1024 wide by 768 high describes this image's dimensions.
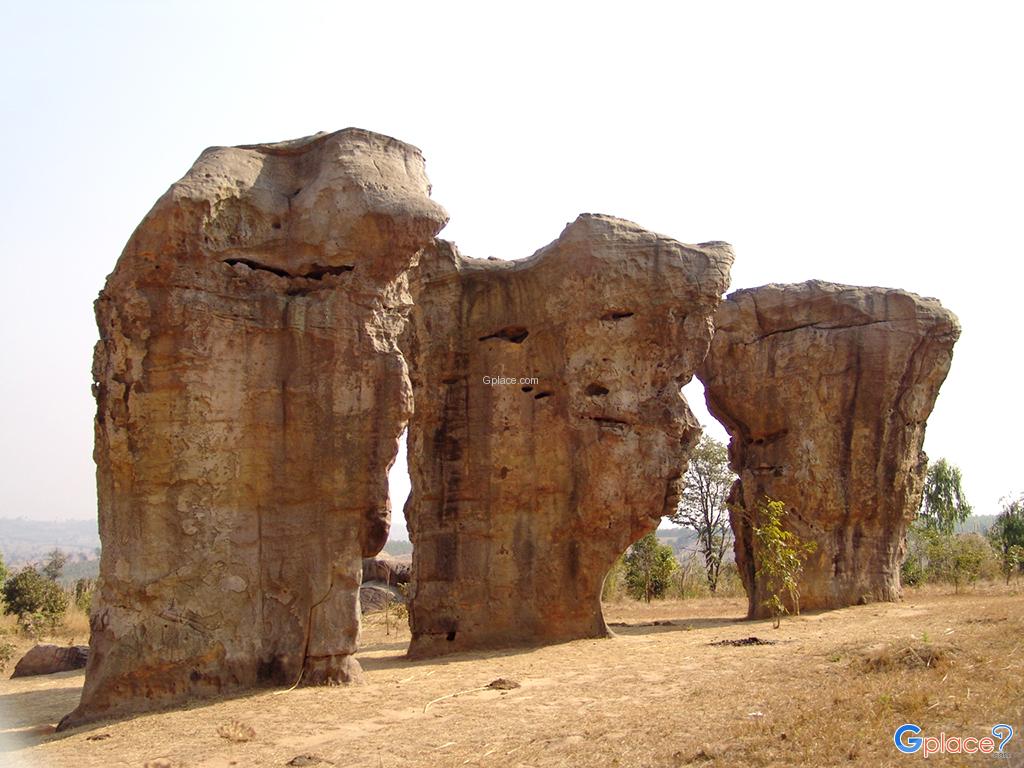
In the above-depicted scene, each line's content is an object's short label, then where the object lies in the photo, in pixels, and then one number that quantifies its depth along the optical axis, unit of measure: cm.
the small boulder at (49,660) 1226
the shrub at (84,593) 2009
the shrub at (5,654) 1257
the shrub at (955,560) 2055
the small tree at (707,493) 3092
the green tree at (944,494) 3225
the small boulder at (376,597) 1952
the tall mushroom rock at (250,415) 860
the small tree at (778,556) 1412
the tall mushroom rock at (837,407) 1573
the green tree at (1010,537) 2239
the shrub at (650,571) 2290
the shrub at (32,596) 1830
